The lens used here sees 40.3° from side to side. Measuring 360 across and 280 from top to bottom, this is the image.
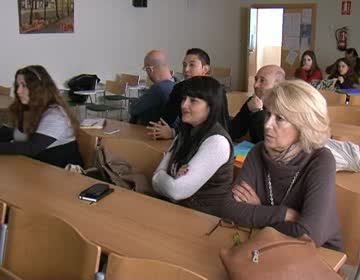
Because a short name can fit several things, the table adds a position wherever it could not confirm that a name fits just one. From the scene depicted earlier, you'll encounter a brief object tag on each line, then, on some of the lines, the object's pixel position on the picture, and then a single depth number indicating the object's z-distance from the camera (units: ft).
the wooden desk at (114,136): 11.03
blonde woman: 6.18
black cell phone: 7.72
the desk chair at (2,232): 6.58
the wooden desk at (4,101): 16.56
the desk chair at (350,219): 7.08
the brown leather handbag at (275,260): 4.78
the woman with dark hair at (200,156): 7.82
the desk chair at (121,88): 24.52
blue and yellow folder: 9.52
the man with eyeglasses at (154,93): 13.24
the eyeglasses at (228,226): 6.46
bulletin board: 29.76
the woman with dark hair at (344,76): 22.63
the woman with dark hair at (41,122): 10.06
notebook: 13.42
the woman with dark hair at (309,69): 24.40
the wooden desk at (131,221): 5.92
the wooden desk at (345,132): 12.09
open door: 30.01
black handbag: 23.80
